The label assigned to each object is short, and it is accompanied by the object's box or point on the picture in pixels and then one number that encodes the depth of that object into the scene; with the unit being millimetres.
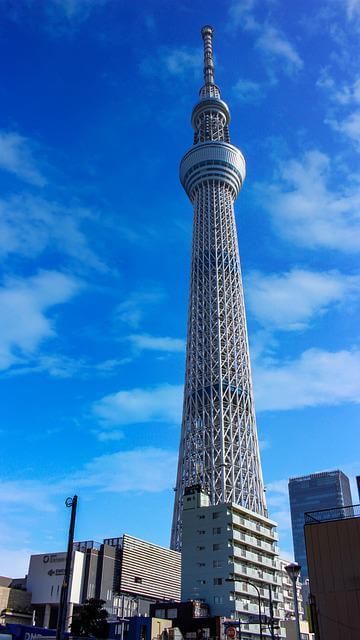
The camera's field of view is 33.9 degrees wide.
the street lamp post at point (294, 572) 32938
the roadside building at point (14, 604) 81200
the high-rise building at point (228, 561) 76938
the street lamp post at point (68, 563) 27320
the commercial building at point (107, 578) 84750
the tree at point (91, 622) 59906
